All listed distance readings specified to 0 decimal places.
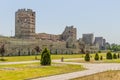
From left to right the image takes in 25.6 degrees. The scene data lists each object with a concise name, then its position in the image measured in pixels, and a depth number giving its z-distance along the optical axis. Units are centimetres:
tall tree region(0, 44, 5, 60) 7294
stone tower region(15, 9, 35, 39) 15021
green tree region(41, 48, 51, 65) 4225
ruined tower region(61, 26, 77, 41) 19050
